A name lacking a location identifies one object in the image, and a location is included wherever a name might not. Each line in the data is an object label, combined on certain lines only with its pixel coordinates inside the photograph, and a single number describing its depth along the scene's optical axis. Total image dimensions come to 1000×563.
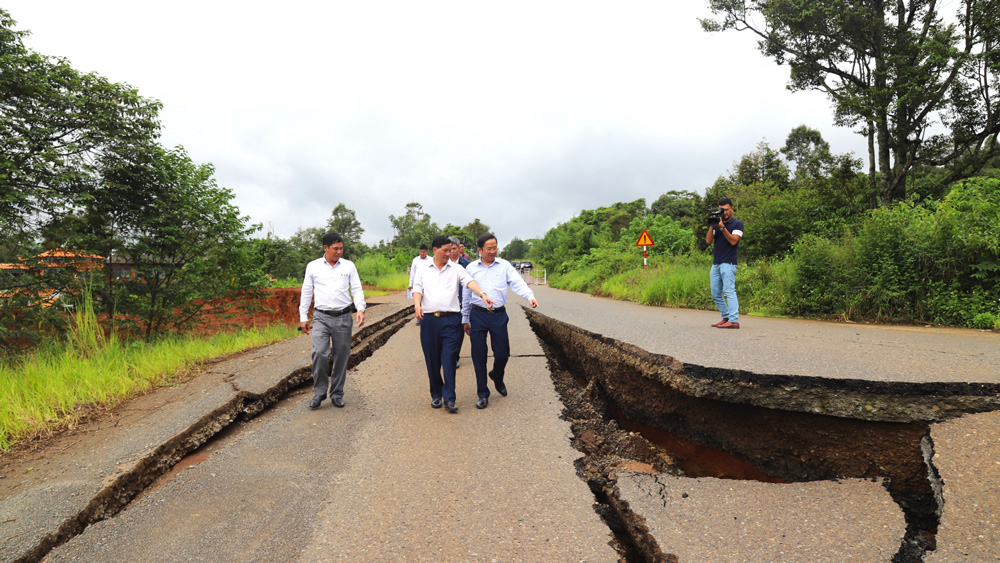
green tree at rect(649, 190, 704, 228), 43.12
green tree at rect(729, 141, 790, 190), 26.23
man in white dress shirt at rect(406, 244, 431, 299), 7.32
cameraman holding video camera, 6.22
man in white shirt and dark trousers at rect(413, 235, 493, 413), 4.23
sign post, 16.94
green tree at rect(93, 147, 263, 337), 7.51
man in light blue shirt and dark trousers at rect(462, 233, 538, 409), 4.30
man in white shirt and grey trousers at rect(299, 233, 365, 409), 4.42
